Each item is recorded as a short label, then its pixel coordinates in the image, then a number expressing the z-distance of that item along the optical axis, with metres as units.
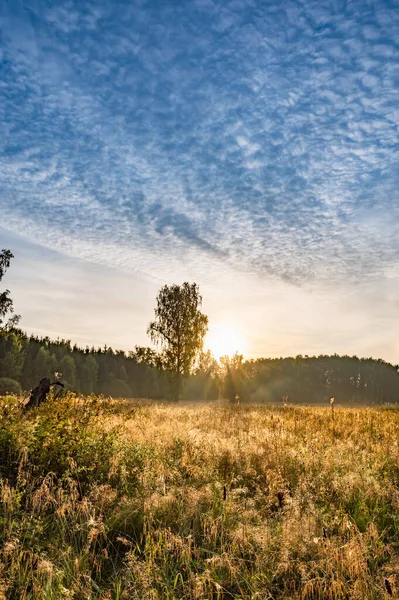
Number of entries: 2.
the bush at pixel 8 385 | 34.88
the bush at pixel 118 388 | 69.62
